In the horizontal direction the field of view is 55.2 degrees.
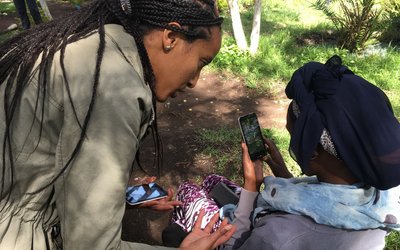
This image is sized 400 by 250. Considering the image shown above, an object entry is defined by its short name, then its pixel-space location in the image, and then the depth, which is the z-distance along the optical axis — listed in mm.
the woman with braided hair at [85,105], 1099
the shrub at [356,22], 6586
